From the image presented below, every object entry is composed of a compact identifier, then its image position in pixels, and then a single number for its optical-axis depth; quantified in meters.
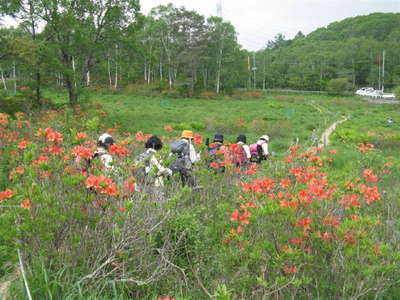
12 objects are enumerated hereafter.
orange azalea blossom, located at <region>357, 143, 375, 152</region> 4.95
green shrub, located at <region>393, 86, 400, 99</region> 35.33
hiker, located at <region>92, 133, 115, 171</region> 3.77
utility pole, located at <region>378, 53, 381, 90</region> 57.03
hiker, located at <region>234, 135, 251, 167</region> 5.18
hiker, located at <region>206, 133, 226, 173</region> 4.78
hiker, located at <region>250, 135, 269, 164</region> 6.76
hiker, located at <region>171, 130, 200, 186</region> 4.77
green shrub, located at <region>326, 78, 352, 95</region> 48.84
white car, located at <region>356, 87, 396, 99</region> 45.17
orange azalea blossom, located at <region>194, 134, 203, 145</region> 4.55
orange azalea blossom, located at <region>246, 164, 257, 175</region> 3.96
